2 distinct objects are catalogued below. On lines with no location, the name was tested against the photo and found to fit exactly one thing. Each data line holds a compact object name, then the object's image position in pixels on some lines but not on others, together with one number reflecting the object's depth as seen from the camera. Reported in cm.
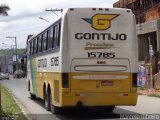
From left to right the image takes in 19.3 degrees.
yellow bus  1548
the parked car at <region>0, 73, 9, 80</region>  8360
